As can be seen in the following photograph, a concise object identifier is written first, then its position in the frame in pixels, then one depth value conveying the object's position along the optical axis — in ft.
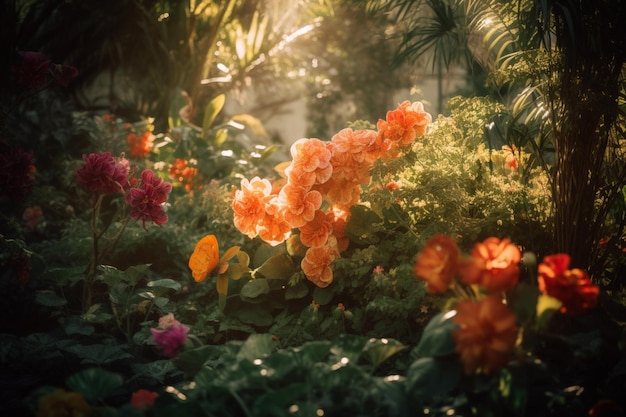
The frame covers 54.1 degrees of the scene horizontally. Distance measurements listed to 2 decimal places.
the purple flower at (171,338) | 6.57
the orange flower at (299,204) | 9.05
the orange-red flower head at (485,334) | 5.26
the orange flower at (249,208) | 9.39
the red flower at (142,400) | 5.71
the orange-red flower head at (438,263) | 5.53
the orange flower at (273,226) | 9.40
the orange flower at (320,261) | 9.43
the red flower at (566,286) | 5.41
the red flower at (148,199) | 8.92
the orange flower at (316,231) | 9.34
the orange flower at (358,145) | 9.20
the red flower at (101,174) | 8.80
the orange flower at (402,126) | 9.12
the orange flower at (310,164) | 9.05
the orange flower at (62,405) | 5.48
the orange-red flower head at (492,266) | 5.41
